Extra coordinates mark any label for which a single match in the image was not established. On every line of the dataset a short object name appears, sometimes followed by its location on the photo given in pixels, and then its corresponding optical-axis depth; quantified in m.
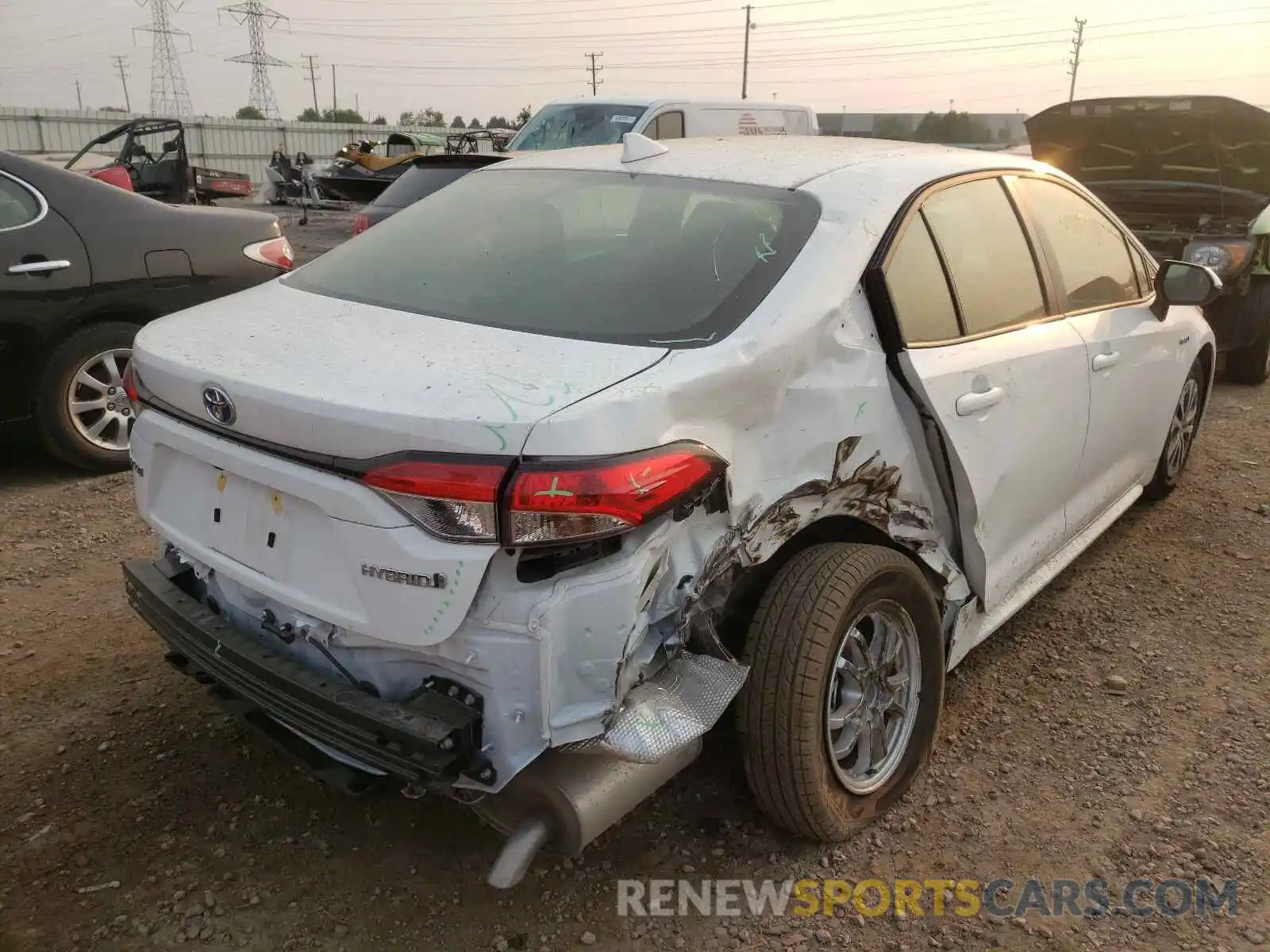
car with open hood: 6.73
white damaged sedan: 1.89
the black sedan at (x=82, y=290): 4.67
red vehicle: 14.09
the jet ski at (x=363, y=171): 20.03
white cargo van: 10.48
